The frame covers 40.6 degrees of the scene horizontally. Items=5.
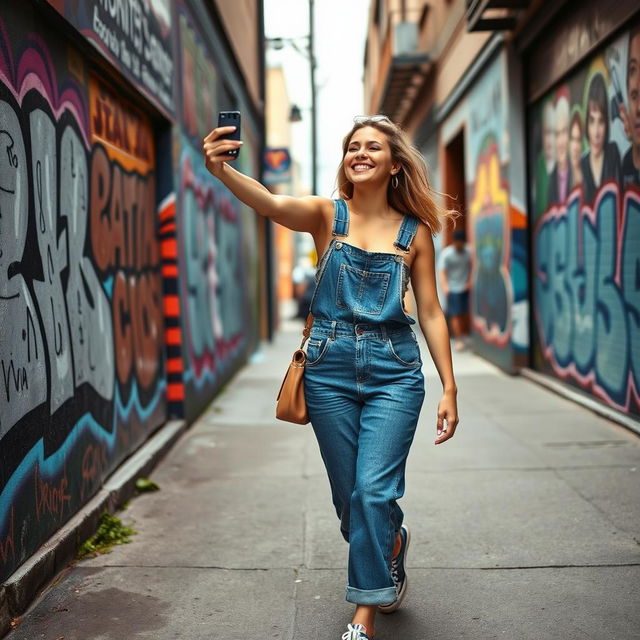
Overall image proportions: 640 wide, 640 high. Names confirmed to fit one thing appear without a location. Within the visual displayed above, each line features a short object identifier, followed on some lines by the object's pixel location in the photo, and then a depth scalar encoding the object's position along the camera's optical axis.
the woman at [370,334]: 3.15
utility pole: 20.45
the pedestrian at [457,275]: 13.74
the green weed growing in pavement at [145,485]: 5.56
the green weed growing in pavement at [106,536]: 4.39
